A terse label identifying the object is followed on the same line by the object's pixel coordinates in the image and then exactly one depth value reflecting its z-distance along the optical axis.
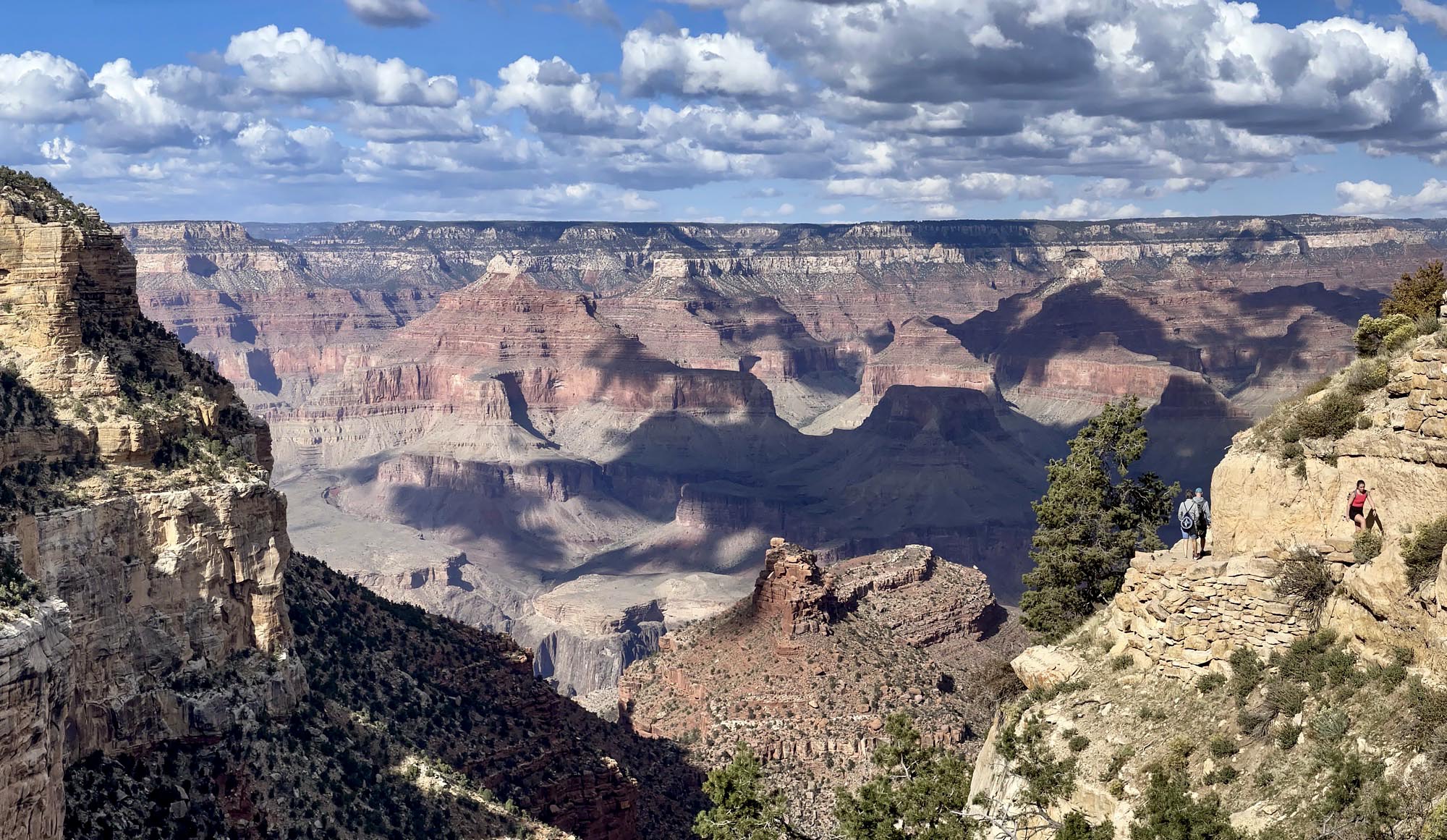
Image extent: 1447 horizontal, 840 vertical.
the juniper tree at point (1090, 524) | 35.38
